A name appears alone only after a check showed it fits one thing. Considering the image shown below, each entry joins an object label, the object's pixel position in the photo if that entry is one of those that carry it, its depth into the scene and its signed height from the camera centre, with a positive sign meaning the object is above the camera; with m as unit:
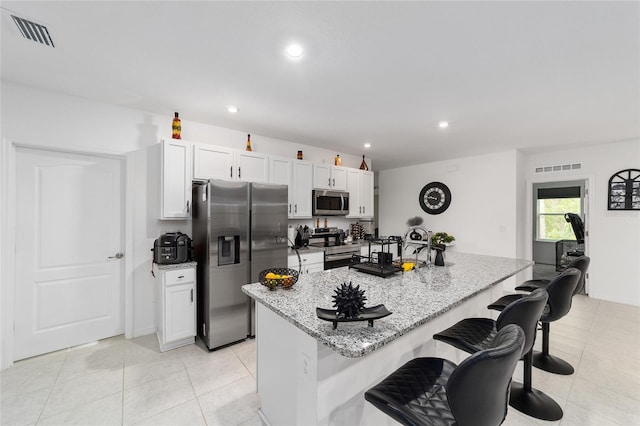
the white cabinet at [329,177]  4.36 +0.62
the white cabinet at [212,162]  3.13 +0.62
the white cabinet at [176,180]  2.92 +0.37
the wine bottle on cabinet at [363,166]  5.23 +0.94
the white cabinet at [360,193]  4.91 +0.40
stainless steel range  4.01 -0.53
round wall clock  5.64 +0.35
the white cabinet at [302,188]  4.06 +0.40
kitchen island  1.19 -0.68
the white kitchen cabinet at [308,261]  3.58 -0.68
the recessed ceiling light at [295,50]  1.85 +1.17
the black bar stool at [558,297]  1.95 -0.64
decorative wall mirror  4.11 +0.38
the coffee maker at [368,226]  5.48 -0.28
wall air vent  4.66 +0.85
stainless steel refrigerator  2.79 -0.41
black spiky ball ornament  1.16 -0.40
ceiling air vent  1.65 +1.19
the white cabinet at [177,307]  2.71 -1.00
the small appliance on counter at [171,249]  2.79 -0.39
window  6.44 +0.10
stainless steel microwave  4.33 +0.18
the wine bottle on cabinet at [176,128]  3.04 +0.98
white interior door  2.57 -0.40
